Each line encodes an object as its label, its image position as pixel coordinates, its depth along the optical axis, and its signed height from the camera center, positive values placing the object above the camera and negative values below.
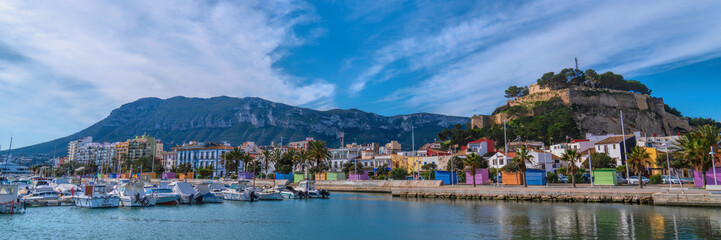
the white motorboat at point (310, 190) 55.91 -2.37
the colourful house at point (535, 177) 56.66 -0.79
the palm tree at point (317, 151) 77.25 +3.84
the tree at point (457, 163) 85.69 +1.70
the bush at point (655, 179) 55.67 -1.12
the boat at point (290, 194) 55.25 -2.81
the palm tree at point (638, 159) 45.74 +1.25
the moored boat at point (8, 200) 33.69 -2.08
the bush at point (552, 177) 62.91 -0.89
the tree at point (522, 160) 49.84 +1.34
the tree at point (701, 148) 39.81 +2.11
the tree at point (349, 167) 96.00 +1.16
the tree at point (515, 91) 164.77 +30.95
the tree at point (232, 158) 86.75 +3.16
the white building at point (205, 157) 127.31 +5.02
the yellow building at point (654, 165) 68.31 +0.91
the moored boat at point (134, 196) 41.84 -2.32
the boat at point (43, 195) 43.00 -2.21
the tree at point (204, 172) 104.38 +0.18
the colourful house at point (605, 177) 50.25 -0.74
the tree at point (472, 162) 54.44 +1.22
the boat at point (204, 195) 47.14 -2.52
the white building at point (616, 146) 79.24 +4.67
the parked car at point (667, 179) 54.28 -1.19
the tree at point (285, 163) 86.30 +2.12
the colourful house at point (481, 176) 61.97 -0.67
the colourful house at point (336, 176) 83.19 -0.76
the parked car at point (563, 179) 63.62 -1.21
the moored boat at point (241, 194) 50.78 -2.59
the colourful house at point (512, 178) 58.47 -0.95
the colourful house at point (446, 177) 64.75 -0.83
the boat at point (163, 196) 43.81 -2.35
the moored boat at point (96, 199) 40.09 -2.41
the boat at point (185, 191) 46.50 -2.03
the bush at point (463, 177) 70.25 -0.91
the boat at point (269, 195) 52.31 -2.78
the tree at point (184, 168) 116.25 +1.37
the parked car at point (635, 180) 56.87 -1.30
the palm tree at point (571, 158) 47.38 +1.48
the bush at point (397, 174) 78.09 -0.41
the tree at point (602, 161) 72.38 +1.66
